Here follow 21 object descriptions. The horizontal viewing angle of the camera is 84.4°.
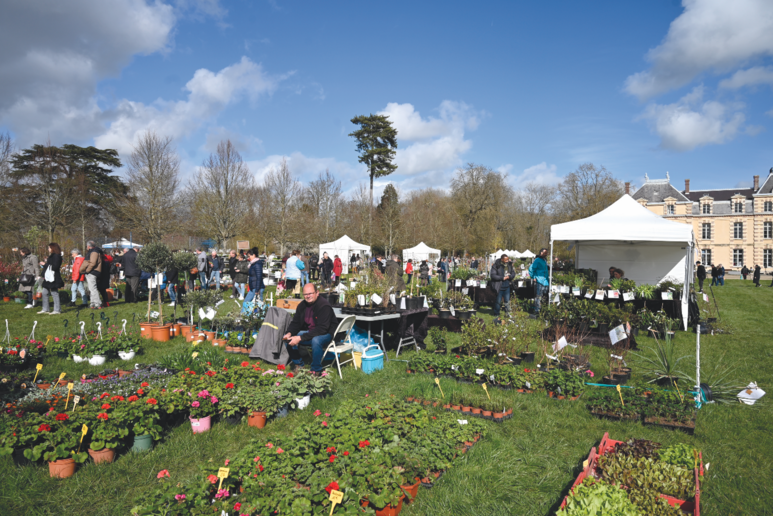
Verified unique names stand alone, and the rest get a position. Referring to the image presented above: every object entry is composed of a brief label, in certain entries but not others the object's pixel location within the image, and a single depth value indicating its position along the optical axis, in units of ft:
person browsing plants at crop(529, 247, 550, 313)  32.83
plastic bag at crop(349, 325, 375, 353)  20.67
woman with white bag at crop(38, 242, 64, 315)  29.78
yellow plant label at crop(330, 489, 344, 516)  7.25
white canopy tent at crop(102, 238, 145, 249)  73.53
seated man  17.80
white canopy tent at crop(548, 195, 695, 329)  29.84
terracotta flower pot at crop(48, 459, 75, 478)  9.77
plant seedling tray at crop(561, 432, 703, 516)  7.83
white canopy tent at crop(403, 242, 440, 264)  92.07
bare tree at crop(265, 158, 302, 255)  99.96
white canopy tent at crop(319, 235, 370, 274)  79.92
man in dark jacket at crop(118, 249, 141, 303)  36.63
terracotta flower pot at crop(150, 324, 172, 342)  23.97
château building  148.05
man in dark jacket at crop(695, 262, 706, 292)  57.05
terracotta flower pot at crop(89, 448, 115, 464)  10.32
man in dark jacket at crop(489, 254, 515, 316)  33.30
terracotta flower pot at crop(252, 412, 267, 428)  12.81
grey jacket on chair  18.94
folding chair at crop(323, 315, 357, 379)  17.95
